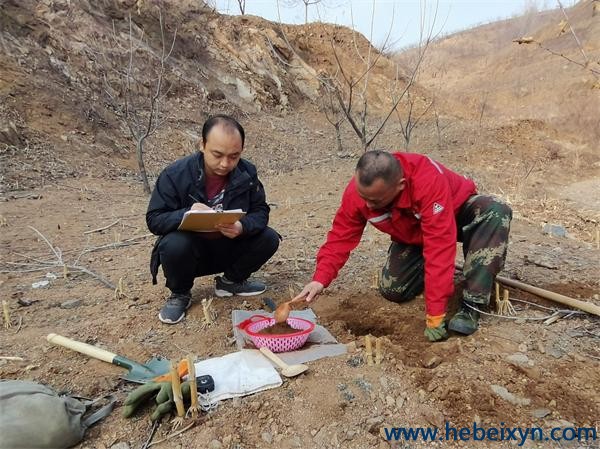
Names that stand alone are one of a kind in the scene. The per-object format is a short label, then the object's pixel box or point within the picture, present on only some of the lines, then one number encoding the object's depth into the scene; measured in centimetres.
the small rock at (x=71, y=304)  304
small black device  193
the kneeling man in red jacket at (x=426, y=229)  231
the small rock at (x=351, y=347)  227
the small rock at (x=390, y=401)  189
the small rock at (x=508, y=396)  188
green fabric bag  153
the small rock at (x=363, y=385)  198
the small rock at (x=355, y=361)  216
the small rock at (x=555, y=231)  474
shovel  215
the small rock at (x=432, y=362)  219
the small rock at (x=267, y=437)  173
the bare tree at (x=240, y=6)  1906
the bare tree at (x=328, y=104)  1624
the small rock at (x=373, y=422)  177
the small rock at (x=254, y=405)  187
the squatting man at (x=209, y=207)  258
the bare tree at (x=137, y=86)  1098
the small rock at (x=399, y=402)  188
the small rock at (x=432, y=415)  178
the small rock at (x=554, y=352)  221
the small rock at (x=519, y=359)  214
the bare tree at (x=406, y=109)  1712
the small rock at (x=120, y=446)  172
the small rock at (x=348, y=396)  192
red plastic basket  230
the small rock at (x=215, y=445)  168
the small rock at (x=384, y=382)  199
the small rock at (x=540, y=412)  180
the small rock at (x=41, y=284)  342
